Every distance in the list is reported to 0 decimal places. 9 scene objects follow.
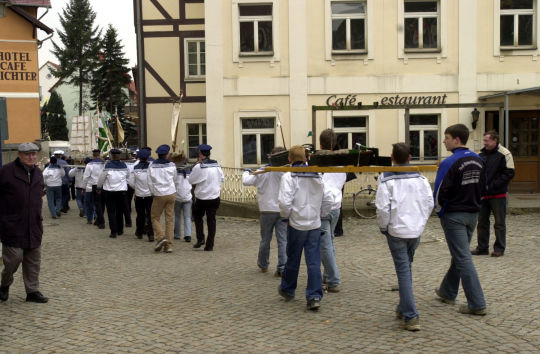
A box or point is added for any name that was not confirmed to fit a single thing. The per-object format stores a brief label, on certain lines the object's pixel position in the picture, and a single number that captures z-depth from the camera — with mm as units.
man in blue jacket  6520
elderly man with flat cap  7531
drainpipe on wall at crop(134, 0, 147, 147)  24797
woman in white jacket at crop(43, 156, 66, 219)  17688
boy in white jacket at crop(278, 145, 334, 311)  6949
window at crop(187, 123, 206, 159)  24516
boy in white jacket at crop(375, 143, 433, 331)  6125
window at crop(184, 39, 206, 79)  24975
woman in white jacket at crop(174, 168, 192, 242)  13070
